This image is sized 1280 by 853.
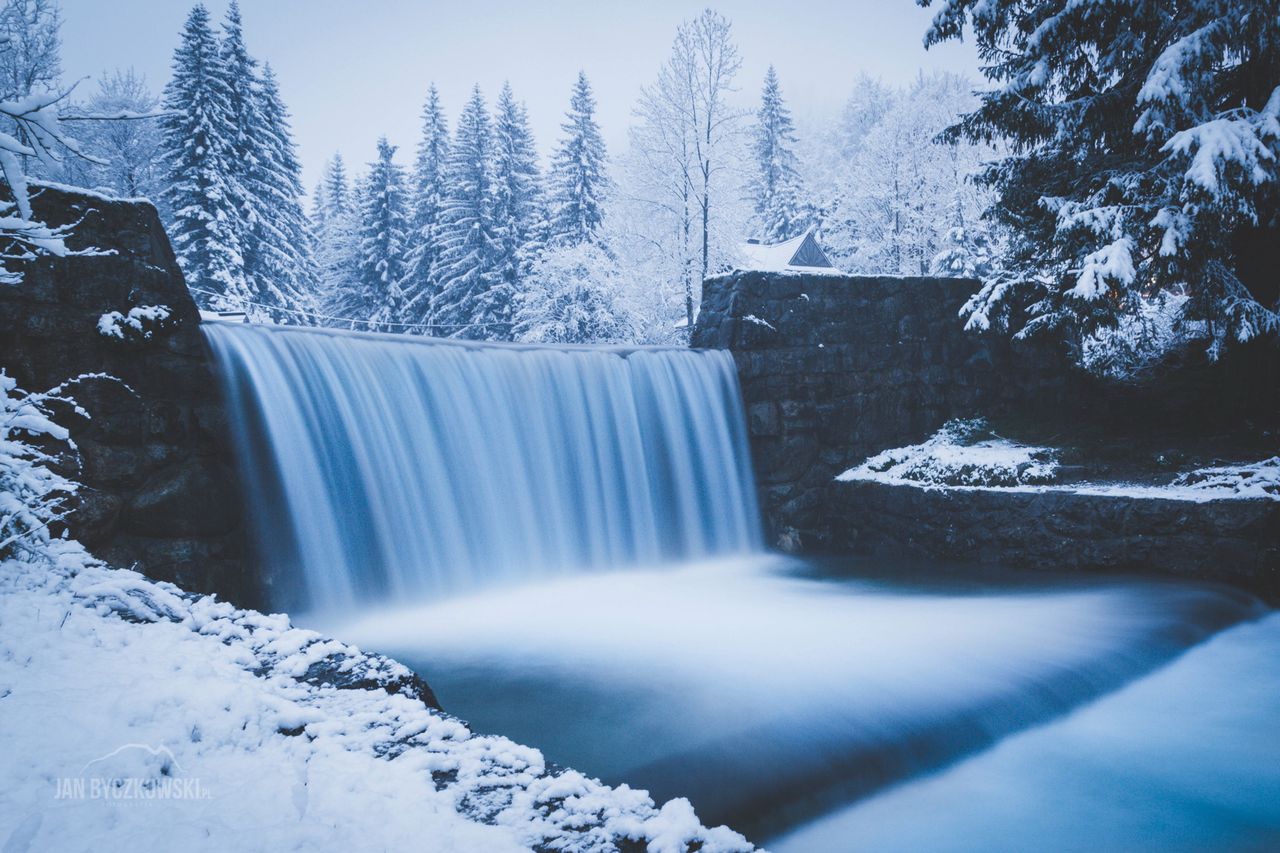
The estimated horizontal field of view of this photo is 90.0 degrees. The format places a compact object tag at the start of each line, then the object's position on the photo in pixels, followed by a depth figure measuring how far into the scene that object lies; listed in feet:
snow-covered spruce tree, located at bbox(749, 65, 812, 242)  120.57
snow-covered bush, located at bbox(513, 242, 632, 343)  63.72
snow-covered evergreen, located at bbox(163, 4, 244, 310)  65.10
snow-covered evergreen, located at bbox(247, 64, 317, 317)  71.77
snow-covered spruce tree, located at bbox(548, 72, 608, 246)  79.46
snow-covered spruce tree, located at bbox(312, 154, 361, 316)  95.50
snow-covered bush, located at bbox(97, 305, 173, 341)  16.78
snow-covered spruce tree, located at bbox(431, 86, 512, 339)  78.74
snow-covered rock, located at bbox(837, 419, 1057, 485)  27.17
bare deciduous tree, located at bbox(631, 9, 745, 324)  56.54
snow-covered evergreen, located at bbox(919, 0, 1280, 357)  21.21
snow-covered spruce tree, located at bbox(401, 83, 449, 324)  85.05
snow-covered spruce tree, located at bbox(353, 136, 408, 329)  87.45
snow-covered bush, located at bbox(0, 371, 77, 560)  9.35
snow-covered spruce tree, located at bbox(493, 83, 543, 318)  80.74
